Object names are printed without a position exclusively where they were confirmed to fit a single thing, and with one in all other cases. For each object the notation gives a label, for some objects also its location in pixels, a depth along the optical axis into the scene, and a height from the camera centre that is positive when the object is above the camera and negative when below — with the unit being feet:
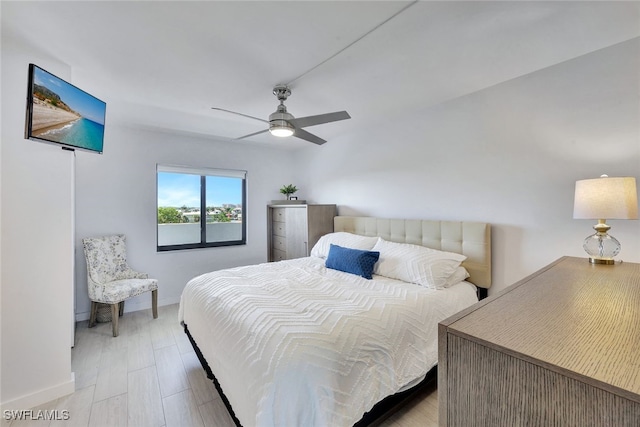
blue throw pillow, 8.43 -1.65
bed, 4.12 -2.36
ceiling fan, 7.13 +2.63
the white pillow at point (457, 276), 7.57 -1.94
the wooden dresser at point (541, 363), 1.99 -1.29
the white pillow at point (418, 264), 7.43 -1.59
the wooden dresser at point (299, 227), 12.86 -0.77
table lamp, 5.23 +0.14
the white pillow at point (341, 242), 10.18 -1.23
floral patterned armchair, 9.47 -2.72
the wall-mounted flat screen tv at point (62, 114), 5.28 +2.27
